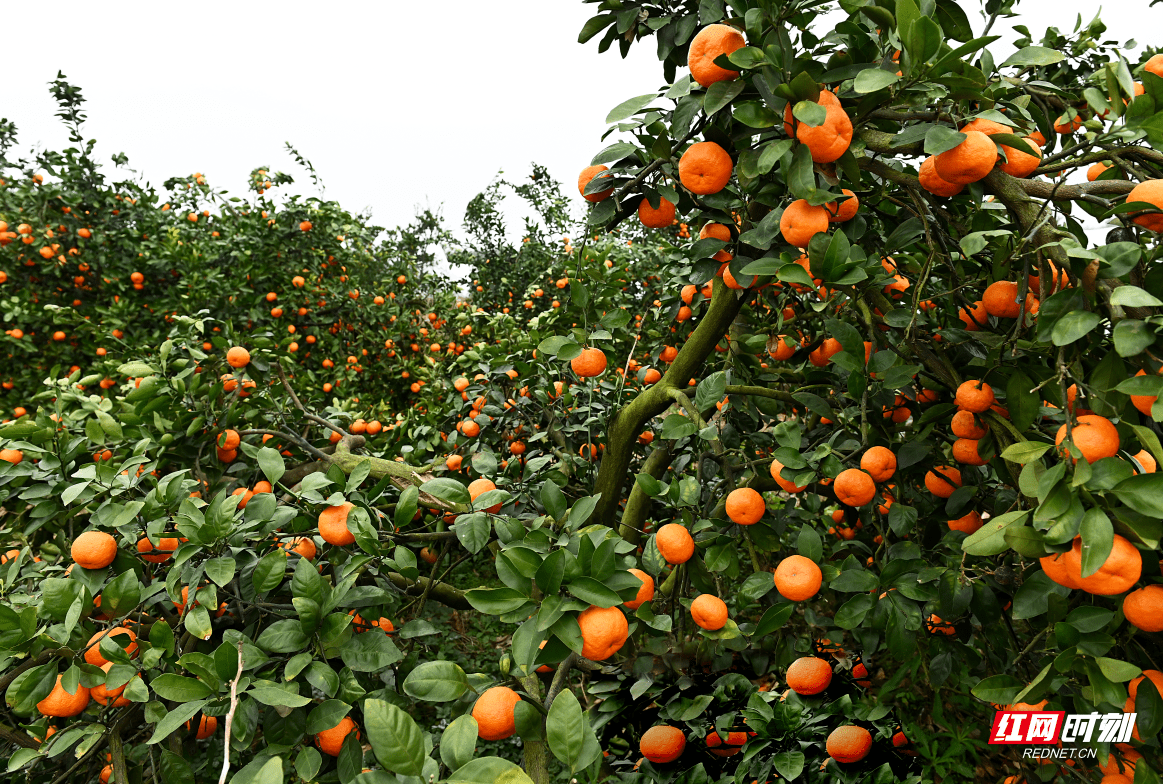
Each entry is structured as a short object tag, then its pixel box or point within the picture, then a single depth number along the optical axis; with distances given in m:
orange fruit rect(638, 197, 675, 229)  1.37
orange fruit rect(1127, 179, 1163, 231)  0.81
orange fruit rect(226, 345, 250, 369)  2.39
